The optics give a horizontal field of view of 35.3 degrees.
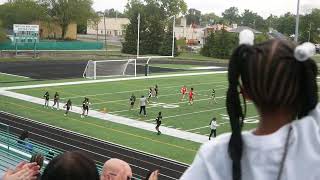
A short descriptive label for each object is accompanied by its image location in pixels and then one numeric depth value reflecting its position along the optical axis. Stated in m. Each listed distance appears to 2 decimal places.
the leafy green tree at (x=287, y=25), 99.51
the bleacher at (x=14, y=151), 12.11
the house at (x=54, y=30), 93.44
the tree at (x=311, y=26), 76.39
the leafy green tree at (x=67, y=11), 91.81
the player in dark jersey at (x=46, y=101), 26.75
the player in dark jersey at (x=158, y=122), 21.48
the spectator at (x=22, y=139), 14.44
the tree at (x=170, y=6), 98.12
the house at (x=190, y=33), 116.94
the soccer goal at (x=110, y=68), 43.97
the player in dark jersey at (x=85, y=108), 24.56
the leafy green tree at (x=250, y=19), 162.38
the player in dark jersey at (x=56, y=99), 26.59
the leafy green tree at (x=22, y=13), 89.81
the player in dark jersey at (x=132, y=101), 27.36
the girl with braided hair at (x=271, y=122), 1.57
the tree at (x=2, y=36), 66.69
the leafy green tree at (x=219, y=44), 75.31
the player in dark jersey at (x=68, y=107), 25.00
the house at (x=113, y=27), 136.75
